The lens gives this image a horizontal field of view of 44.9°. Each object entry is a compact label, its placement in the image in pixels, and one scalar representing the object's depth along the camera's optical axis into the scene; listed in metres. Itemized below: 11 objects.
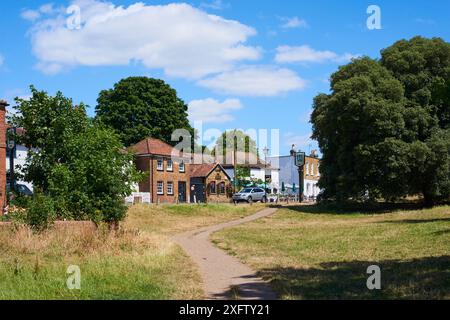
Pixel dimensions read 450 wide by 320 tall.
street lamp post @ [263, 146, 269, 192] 66.26
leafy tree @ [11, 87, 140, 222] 20.25
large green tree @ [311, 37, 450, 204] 39.62
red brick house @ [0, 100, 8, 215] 28.69
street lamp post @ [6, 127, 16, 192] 25.83
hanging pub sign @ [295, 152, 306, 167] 57.38
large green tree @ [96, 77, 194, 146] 64.31
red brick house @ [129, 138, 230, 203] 52.22
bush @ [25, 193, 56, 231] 16.97
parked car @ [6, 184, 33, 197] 21.94
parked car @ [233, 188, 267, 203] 52.09
